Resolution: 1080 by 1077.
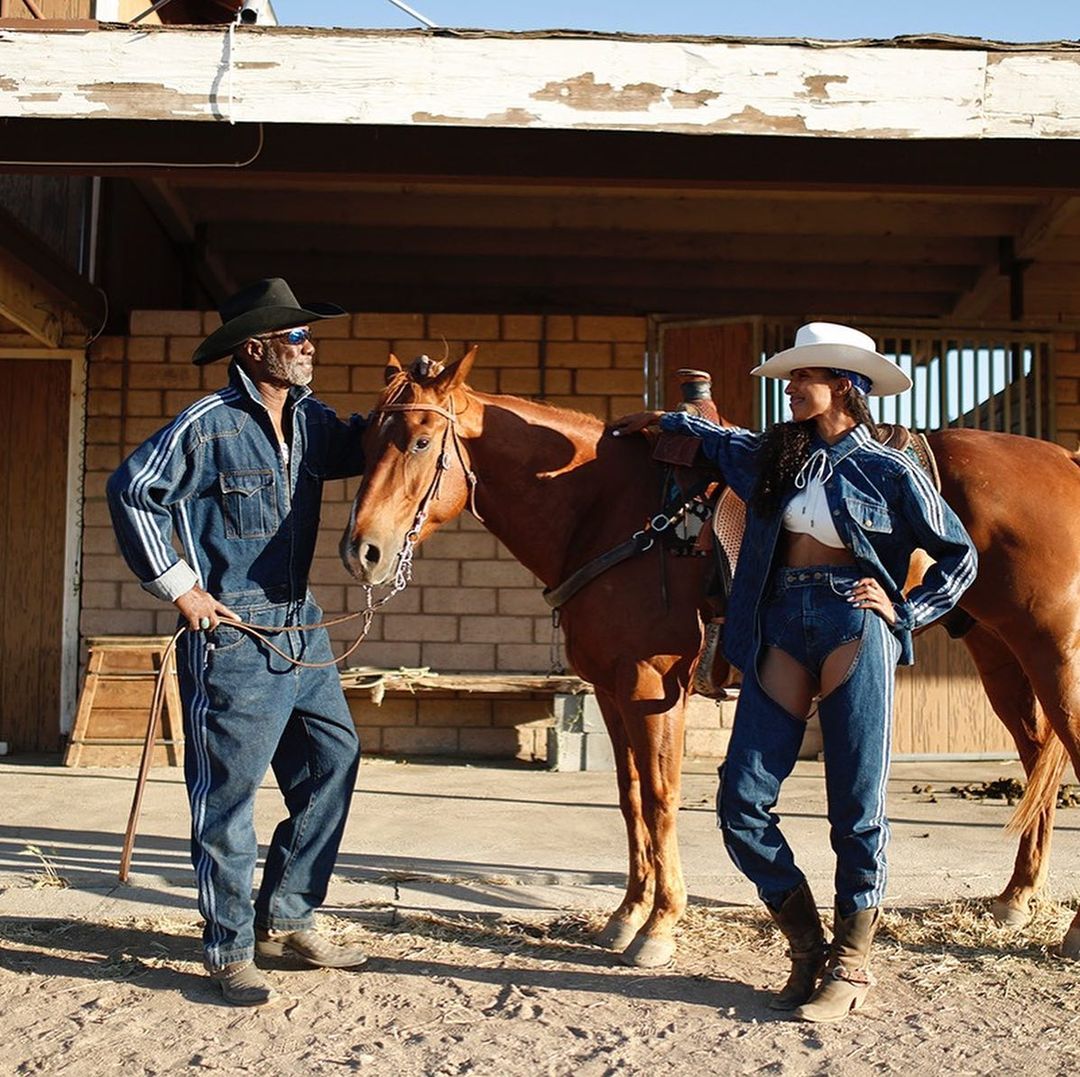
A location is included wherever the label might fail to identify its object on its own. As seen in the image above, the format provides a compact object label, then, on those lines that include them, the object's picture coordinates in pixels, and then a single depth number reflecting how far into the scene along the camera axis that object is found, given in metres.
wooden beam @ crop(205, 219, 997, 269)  9.12
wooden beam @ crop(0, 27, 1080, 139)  5.06
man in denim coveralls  3.56
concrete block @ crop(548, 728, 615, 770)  7.82
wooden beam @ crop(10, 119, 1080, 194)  5.77
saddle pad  3.88
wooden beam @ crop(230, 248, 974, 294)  9.88
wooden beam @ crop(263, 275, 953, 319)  10.23
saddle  3.89
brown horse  3.85
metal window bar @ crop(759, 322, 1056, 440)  8.38
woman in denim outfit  3.37
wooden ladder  7.65
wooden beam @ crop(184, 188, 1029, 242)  8.53
